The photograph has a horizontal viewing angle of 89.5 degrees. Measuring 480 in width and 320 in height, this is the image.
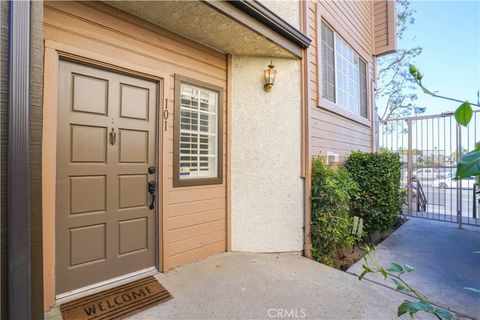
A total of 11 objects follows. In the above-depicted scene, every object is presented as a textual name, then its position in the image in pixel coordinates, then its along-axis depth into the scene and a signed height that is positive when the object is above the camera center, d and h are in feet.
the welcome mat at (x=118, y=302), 6.76 -4.24
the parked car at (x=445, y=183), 17.61 -1.58
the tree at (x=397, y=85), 38.01 +12.72
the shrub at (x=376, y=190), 13.53 -1.57
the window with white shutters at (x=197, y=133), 9.72 +1.23
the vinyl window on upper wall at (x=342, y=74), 14.15 +5.85
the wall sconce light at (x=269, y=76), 10.98 +3.90
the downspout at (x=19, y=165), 4.69 -0.09
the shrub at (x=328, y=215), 10.97 -2.45
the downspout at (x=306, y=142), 11.18 +0.94
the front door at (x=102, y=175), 7.38 -0.46
